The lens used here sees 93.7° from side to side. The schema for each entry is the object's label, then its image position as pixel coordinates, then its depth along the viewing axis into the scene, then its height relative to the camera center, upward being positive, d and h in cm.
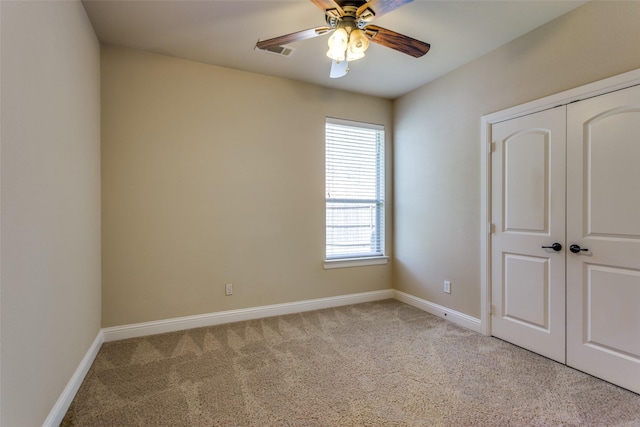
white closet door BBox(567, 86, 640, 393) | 203 -20
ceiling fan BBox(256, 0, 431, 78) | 183 +121
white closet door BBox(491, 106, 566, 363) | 243 -20
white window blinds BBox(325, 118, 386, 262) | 385 +26
